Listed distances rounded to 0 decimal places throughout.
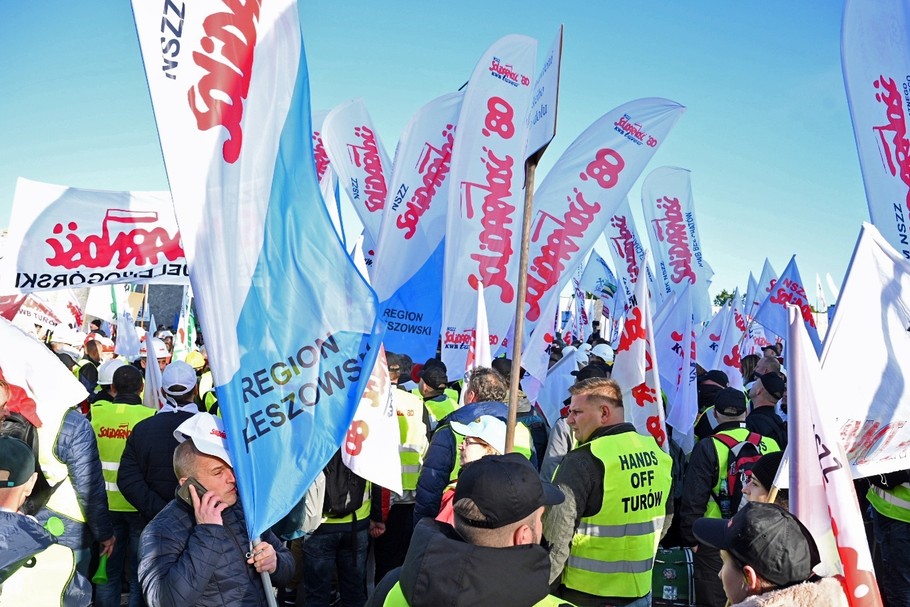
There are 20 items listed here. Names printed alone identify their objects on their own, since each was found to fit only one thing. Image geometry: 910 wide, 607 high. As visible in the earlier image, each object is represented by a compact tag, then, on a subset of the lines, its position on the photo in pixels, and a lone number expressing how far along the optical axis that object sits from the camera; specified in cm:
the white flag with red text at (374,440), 433
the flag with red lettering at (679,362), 634
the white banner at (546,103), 335
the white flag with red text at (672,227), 1169
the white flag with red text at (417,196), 849
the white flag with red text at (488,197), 759
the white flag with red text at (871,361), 321
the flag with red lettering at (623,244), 1277
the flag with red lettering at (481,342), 578
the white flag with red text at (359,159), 1091
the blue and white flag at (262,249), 269
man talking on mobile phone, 281
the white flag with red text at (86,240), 621
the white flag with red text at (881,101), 509
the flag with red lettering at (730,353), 945
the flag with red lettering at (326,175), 1174
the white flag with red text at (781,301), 1091
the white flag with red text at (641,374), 471
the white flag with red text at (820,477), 262
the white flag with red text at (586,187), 785
